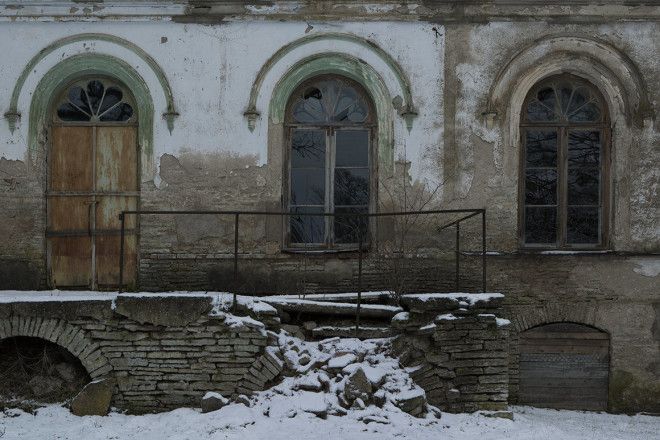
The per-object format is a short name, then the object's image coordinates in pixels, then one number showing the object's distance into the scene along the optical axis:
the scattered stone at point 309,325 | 7.48
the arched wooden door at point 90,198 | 8.95
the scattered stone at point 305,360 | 7.08
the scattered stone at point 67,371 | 7.39
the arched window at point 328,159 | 9.02
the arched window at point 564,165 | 9.05
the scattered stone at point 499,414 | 7.11
